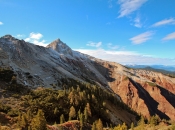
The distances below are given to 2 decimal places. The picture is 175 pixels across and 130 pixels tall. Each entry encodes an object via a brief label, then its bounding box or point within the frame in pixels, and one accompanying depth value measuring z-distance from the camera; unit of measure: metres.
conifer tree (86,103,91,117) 57.04
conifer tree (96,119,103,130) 42.40
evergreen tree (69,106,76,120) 50.12
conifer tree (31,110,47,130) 33.08
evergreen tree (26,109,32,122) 37.26
